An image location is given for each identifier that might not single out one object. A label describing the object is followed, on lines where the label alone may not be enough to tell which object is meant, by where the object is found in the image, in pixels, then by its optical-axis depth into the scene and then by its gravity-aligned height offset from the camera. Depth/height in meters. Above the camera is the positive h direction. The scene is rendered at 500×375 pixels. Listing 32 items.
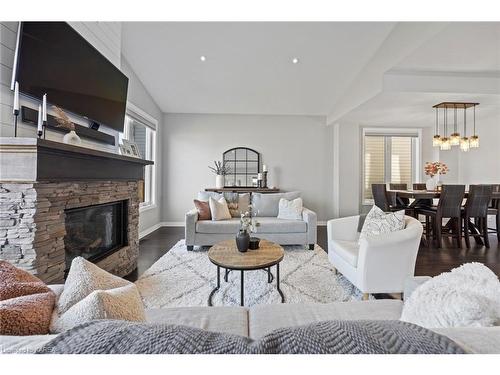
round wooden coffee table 1.93 -0.60
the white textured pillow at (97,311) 0.66 -0.35
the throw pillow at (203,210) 3.82 -0.34
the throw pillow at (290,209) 3.89 -0.32
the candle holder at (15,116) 1.55 +0.47
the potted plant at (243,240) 2.25 -0.48
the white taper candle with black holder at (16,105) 1.55 +0.53
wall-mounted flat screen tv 1.68 +0.98
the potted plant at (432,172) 4.57 +0.38
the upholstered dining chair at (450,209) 3.69 -0.27
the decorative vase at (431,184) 4.75 +0.14
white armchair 1.99 -0.59
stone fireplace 1.50 -0.22
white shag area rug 2.16 -0.98
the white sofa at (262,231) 3.63 -0.63
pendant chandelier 4.22 +0.94
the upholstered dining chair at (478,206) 3.75 -0.22
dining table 3.93 -0.07
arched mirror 5.82 +0.57
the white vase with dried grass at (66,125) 1.93 +0.51
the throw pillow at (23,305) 0.66 -0.36
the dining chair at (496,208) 4.09 -0.28
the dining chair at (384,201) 4.55 -0.19
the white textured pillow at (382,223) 2.21 -0.30
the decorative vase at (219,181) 5.52 +0.18
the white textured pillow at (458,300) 0.72 -0.36
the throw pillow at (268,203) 4.22 -0.24
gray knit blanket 0.46 -0.30
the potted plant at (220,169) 5.62 +0.48
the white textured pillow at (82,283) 0.79 -0.35
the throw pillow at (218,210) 3.80 -0.34
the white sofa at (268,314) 1.10 -0.62
